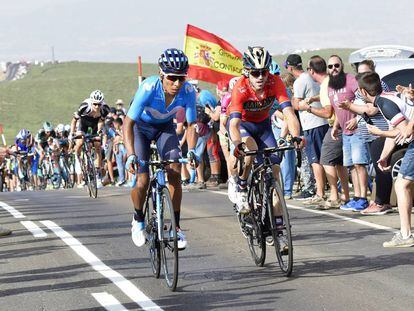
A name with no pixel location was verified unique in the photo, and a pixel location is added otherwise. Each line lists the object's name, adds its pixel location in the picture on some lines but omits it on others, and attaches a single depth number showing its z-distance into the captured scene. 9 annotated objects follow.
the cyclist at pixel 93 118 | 19.53
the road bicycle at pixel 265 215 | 9.30
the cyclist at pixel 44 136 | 31.52
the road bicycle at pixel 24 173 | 35.44
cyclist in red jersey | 9.98
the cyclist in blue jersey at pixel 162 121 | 9.57
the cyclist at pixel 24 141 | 33.56
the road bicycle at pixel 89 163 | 20.22
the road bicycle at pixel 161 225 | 9.07
